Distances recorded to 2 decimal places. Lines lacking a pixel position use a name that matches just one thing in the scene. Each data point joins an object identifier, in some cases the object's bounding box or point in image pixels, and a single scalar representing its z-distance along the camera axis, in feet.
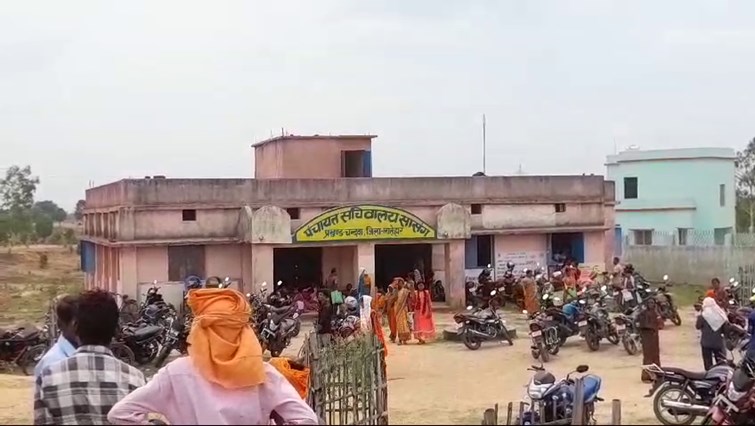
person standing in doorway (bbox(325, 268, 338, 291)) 68.71
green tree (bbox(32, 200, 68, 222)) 268.56
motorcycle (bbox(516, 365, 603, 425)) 27.20
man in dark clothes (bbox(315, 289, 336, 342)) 53.15
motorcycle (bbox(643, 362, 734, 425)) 29.78
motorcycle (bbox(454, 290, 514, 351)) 53.31
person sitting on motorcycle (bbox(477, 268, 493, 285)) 80.48
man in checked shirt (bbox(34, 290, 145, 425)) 13.47
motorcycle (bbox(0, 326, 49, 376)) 48.26
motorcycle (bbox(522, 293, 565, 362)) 48.52
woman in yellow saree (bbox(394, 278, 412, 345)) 57.00
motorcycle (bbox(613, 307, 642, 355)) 48.67
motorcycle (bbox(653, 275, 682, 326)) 60.81
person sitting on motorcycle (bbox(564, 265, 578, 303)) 58.44
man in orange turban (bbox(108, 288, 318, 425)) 12.07
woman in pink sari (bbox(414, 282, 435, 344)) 57.72
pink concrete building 72.02
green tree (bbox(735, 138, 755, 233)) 156.76
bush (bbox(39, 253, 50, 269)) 149.78
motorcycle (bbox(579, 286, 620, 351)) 50.29
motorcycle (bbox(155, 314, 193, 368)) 48.11
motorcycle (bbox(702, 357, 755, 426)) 26.48
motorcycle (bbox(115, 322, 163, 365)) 47.30
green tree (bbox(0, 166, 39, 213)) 188.50
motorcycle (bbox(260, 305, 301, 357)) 50.62
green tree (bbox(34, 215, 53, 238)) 201.36
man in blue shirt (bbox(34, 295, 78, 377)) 16.47
